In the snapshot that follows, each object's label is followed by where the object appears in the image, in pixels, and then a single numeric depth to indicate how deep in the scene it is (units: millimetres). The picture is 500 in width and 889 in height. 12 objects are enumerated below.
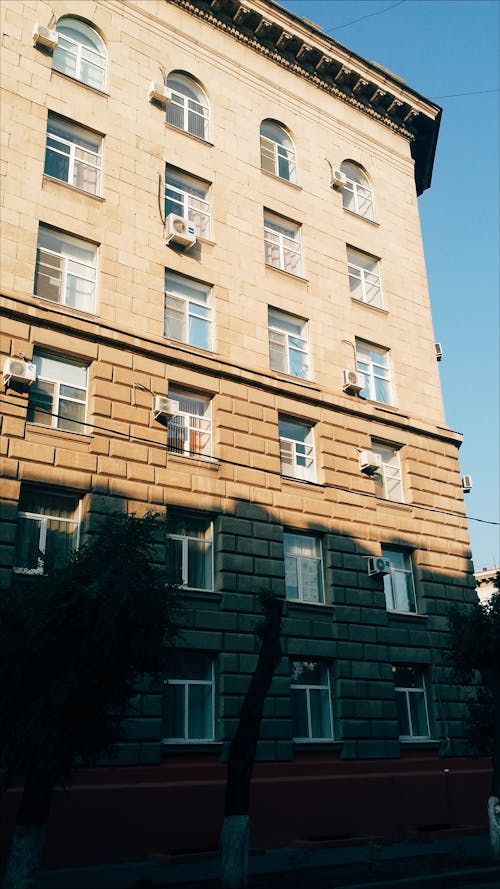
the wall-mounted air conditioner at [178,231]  20688
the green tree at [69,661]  10984
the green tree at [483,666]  15703
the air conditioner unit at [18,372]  16484
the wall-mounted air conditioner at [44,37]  20297
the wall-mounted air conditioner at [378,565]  20781
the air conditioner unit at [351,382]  22844
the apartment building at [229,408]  16938
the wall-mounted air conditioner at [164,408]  18422
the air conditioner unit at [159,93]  22219
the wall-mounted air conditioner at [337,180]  25995
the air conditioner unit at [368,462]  22094
